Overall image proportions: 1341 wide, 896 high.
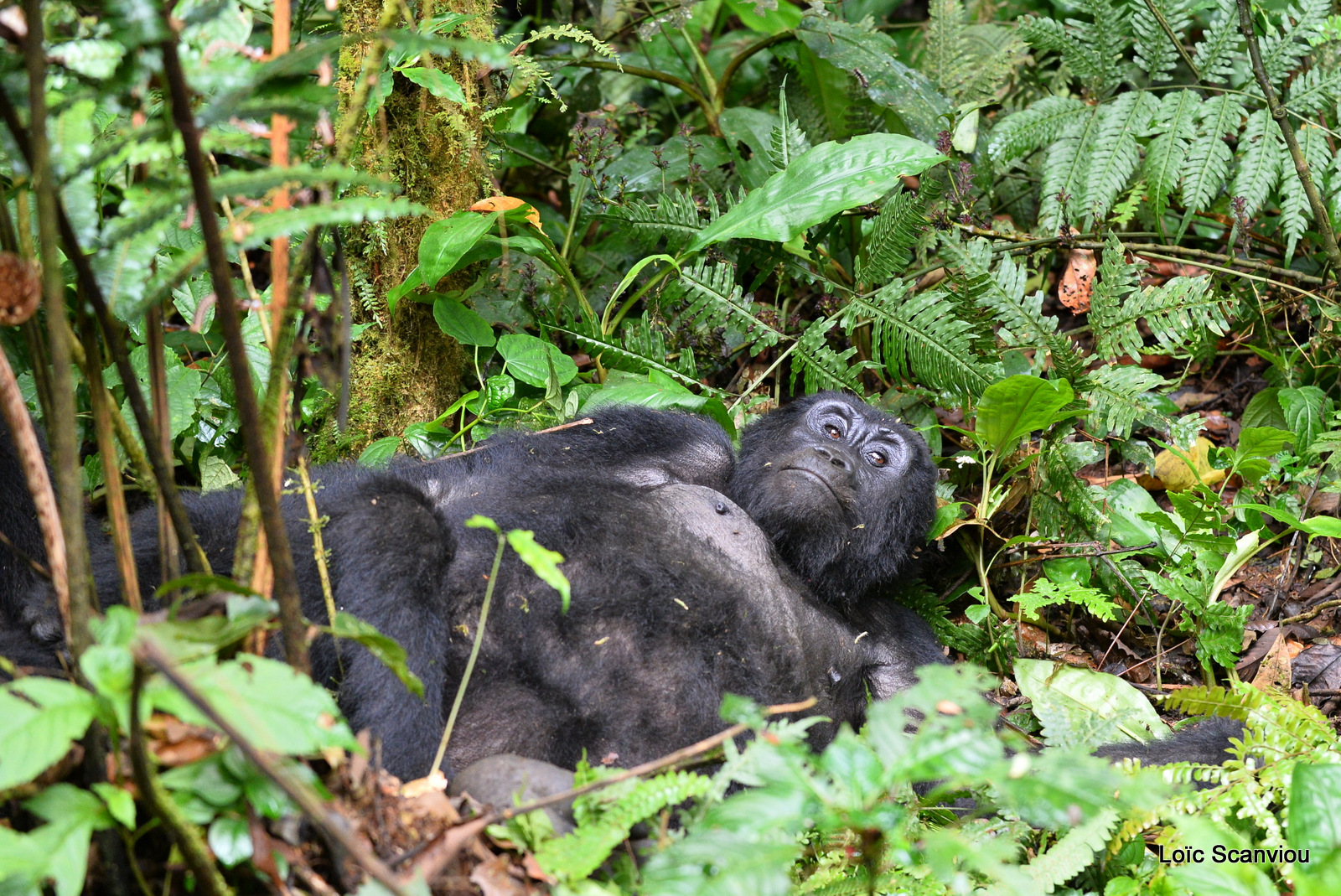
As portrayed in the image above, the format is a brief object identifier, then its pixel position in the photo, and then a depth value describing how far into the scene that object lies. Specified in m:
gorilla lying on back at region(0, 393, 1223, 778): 2.80
